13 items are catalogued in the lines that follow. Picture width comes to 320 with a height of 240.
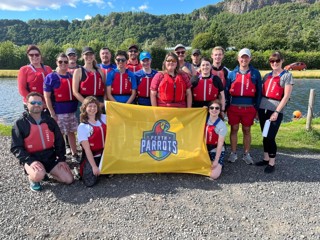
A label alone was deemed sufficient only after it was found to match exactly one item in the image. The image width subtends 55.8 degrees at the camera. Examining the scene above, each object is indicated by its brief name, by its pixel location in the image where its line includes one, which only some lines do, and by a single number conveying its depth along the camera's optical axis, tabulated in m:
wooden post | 9.91
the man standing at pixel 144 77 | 6.60
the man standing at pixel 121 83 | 6.42
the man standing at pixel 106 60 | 7.01
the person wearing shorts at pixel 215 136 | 5.98
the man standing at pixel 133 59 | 7.50
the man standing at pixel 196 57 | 7.50
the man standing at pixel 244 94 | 6.30
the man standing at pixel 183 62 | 6.98
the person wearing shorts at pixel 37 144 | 5.27
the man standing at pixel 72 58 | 6.69
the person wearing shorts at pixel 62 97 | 6.20
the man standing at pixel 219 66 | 6.55
